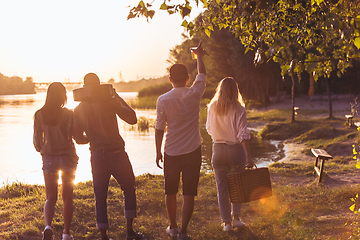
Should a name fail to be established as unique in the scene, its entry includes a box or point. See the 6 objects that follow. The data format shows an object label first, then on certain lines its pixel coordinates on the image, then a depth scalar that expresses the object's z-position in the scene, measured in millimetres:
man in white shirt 4242
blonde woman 4469
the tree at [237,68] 35903
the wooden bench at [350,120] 16900
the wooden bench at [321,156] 7388
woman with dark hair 4254
